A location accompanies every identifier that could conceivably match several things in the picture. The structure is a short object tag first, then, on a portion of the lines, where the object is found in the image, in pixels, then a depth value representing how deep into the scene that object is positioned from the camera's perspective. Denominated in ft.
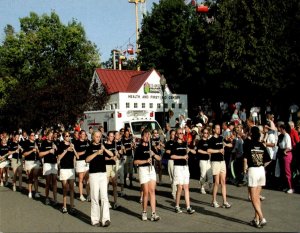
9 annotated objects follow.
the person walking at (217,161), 34.12
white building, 117.91
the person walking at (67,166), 34.96
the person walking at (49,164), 39.09
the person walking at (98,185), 28.96
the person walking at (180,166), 32.09
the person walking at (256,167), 27.12
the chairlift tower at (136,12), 204.17
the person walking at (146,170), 30.19
